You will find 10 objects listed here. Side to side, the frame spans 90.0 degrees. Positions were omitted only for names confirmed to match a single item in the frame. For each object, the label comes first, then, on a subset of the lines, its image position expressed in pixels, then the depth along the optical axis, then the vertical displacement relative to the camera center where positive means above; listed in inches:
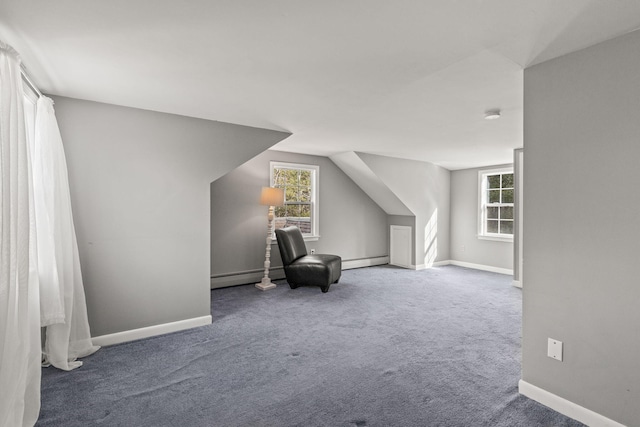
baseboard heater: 185.6 -38.5
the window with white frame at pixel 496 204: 238.2 +8.6
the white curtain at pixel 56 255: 89.9 -12.2
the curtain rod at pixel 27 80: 81.2 +34.7
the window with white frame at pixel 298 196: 214.5 +12.9
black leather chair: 179.8 -28.9
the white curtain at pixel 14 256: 58.7 -8.5
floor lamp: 186.1 +7.0
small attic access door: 251.8 -25.1
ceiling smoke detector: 122.0 +39.2
